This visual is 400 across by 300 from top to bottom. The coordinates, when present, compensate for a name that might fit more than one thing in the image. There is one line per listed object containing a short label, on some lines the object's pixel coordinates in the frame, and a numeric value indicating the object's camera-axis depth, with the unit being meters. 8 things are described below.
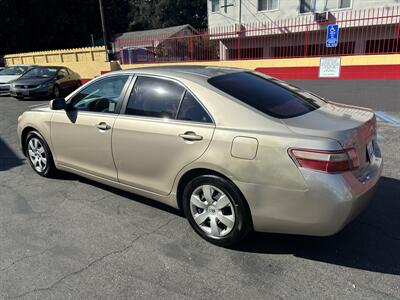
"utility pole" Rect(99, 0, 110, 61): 16.39
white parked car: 14.55
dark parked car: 12.91
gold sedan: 2.60
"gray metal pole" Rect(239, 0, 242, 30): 21.23
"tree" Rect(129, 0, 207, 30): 59.62
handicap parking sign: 11.63
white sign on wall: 9.61
